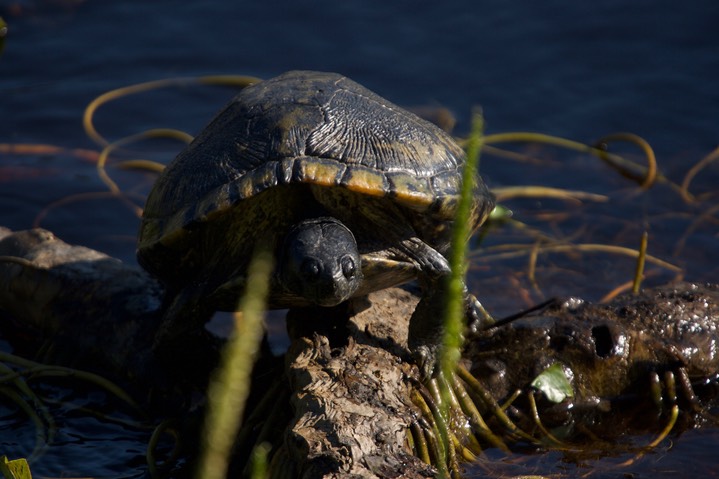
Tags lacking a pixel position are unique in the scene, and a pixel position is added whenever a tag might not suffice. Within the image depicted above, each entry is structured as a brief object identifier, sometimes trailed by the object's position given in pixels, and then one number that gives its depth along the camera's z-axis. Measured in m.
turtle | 6.59
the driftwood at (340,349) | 5.40
